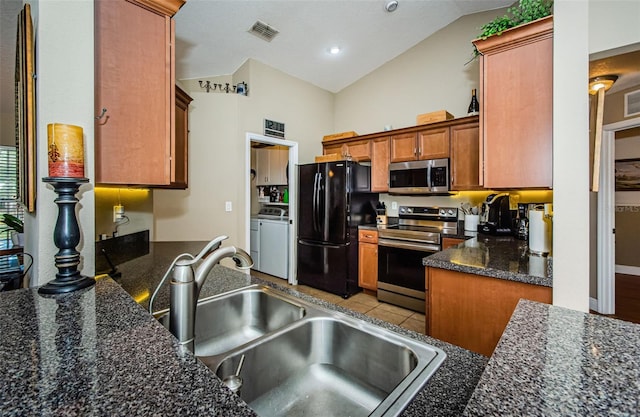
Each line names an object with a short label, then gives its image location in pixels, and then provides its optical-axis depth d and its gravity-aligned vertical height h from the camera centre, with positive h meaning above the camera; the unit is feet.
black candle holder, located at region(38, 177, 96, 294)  3.17 -0.38
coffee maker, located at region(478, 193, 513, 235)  9.41 -0.36
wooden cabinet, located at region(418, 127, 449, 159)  10.85 +2.44
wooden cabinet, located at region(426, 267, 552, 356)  5.16 -1.97
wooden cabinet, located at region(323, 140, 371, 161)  13.01 +2.66
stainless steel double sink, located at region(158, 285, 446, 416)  2.73 -1.68
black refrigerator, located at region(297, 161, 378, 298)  12.03 -0.64
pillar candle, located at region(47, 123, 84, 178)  3.23 +0.64
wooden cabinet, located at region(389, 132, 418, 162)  11.70 +2.46
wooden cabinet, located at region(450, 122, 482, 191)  10.18 +1.77
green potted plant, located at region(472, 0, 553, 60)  6.05 +4.20
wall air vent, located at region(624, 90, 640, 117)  9.88 +3.59
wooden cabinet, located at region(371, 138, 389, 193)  12.45 +1.81
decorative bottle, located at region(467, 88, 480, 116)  10.55 +3.70
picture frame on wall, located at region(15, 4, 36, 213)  3.78 +1.36
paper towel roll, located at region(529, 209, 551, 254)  6.20 -0.59
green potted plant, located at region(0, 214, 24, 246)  8.14 -0.68
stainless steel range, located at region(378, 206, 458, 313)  10.38 -1.83
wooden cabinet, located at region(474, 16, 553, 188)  6.02 +2.24
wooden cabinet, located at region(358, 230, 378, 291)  11.82 -2.28
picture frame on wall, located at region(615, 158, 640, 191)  15.03 +1.67
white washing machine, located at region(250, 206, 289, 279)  14.12 -1.90
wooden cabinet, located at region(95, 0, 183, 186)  4.29 +1.82
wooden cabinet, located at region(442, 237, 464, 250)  9.88 -1.26
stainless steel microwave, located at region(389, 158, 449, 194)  10.78 +1.15
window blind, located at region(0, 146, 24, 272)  10.21 +0.76
